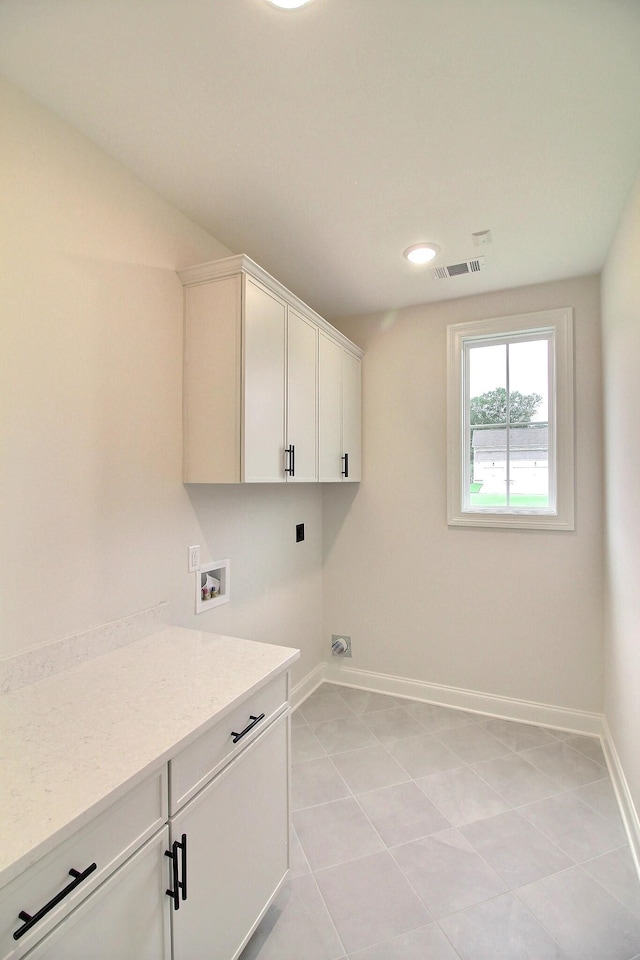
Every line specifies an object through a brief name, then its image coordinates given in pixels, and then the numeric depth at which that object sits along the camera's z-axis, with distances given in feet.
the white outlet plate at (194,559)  6.60
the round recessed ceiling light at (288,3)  3.60
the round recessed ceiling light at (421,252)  7.38
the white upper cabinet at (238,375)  6.11
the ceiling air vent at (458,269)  7.98
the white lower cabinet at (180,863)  2.57
